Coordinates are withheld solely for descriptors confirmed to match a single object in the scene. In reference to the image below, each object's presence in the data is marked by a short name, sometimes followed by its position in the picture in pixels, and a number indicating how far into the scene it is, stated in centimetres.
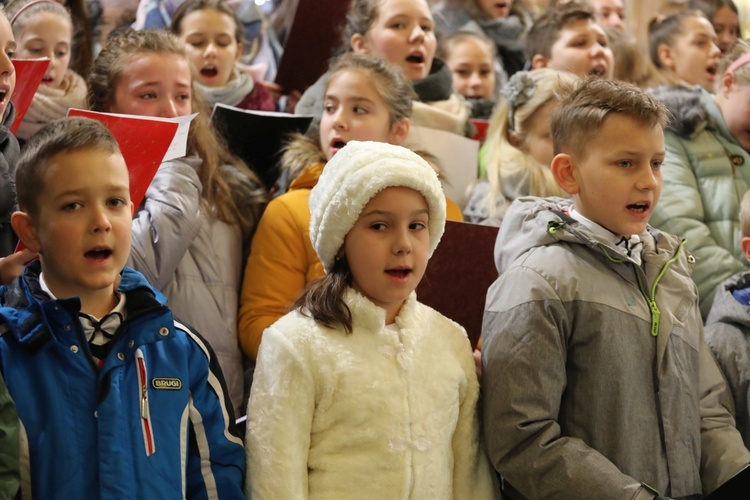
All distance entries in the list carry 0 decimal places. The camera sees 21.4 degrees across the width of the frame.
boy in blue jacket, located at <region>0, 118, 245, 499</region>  380
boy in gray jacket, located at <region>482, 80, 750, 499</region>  438
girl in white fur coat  417
